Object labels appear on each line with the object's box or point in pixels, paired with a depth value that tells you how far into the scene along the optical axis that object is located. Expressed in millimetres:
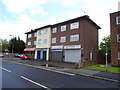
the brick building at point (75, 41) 23094
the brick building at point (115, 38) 18156
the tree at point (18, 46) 54188
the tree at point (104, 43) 28462
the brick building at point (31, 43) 37988
